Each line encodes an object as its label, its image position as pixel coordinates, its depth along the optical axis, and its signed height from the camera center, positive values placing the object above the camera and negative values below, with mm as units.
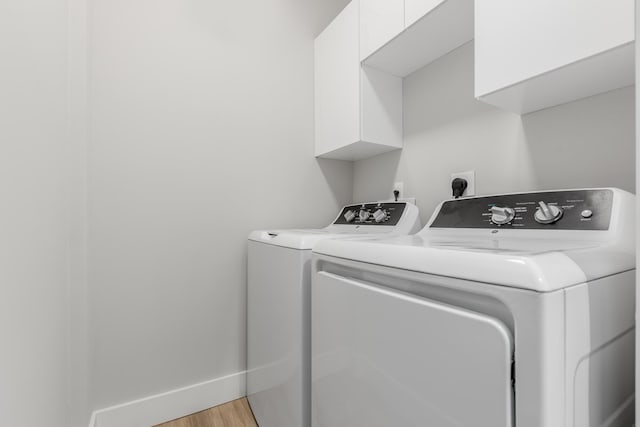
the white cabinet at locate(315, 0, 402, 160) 1485 +610
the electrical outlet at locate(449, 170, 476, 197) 1252 +135
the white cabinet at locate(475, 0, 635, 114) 684 +420
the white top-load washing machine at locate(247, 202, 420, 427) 935 -350
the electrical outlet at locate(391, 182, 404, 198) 1606 +148
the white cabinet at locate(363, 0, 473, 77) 1107 +749
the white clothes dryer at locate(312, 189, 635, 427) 395 -184
